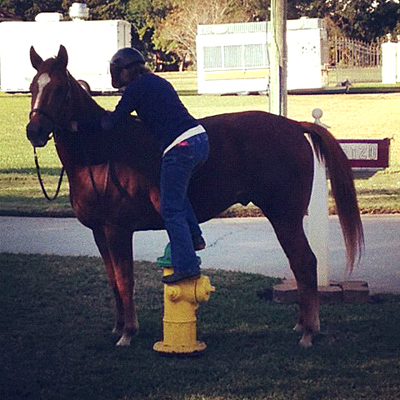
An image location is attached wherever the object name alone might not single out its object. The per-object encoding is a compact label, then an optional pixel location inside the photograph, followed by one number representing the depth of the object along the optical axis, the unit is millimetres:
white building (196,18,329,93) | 40719
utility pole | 11266
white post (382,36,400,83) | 49406
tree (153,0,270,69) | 56250
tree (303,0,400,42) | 60594
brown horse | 6566
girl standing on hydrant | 6254
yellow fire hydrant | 6301
